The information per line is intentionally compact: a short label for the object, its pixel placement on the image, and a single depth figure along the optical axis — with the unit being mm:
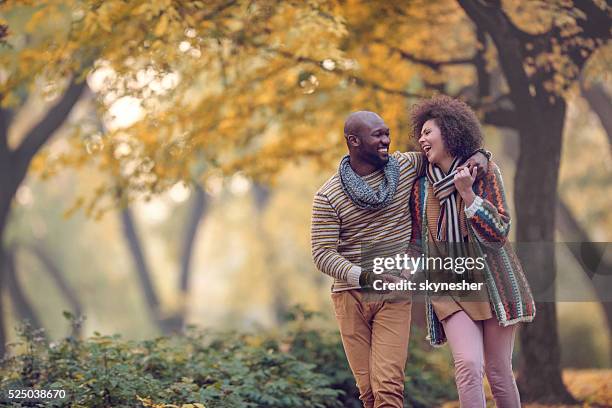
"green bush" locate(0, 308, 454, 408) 12289
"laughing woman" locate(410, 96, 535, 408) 10078
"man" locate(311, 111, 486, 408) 10344
